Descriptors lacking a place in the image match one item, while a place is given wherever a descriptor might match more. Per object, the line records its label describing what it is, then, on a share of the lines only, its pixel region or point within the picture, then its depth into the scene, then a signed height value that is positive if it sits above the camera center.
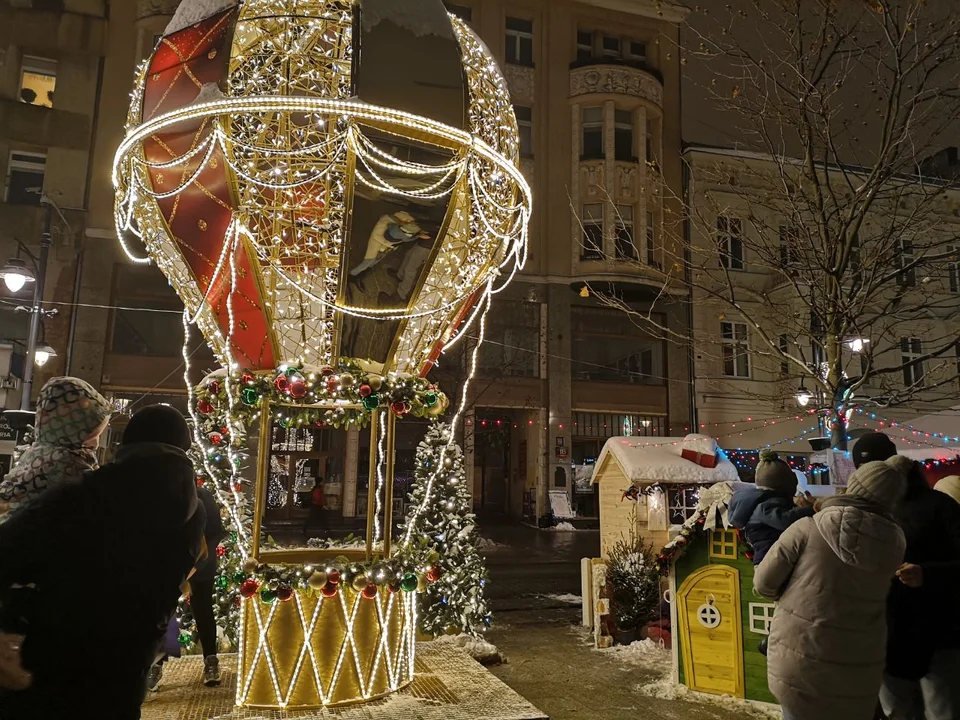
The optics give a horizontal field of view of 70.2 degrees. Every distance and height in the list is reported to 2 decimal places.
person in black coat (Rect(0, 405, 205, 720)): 2.12 -0.37
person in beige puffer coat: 2.93 -0.57
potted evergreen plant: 7.51 -1.36
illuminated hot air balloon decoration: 4.67 +1.76
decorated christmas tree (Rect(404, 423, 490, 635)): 7.09 -0.78
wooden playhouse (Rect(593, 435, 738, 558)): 9.13 -0.11
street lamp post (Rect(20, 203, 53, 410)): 11.43 +2.39
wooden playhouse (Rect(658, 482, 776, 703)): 5.37 -1.10
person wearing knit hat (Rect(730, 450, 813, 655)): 4.93 -0.23
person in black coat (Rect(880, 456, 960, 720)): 3.33 -0.73
